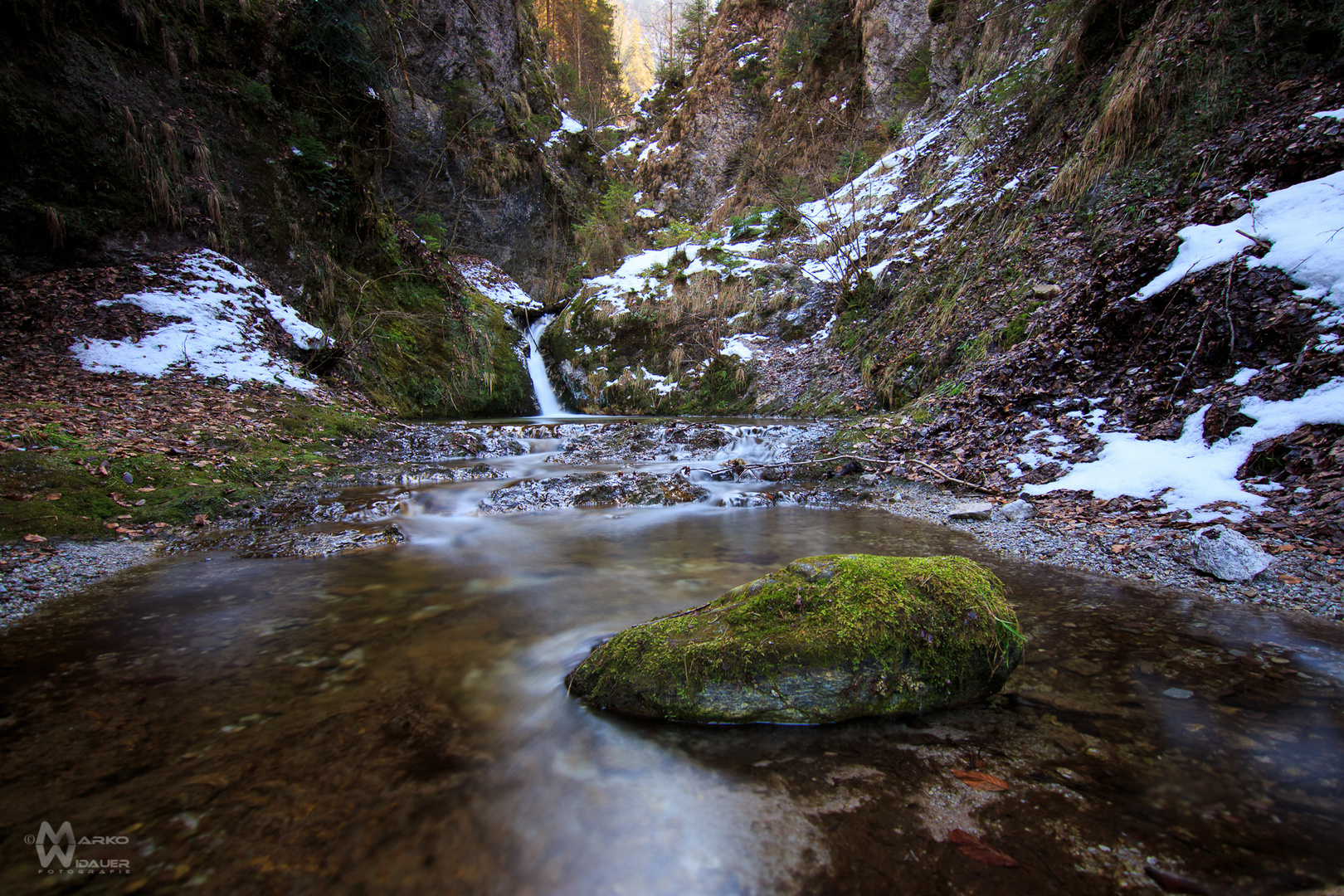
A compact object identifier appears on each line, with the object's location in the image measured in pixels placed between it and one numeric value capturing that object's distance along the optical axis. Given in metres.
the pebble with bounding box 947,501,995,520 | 4.47
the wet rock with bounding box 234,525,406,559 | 3.99
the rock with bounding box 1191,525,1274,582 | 2.90
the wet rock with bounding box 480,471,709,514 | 5.82
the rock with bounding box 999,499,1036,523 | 4.29
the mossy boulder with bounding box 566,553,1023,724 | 2.01
